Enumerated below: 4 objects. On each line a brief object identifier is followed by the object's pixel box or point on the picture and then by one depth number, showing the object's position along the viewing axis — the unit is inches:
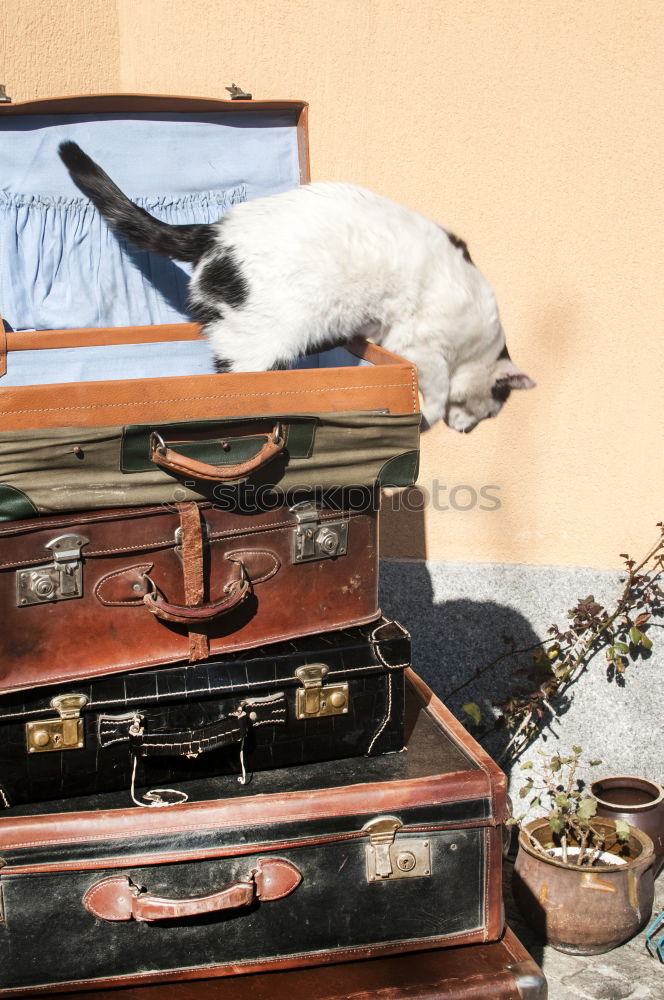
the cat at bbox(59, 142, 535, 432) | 157.3
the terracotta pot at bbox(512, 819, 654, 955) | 162.4
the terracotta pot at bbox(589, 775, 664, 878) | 169.3
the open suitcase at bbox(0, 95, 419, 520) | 145.7
